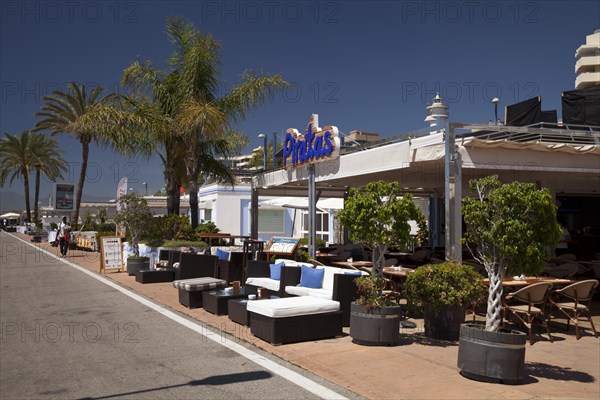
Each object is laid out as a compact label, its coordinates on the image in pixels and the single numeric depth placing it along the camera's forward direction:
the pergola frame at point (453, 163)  9.83
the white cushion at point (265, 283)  10.09
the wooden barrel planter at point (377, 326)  7.54
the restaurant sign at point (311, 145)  13.28
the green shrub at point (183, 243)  17.22
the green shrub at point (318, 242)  22.11
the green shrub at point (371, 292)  7.66
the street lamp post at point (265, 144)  21.16
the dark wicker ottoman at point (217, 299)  9.85
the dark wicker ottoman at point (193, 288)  10.50
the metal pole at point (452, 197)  9.75
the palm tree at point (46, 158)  51.25
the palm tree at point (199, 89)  19.73
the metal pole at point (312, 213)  14.06
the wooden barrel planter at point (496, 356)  5.87
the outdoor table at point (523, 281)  8.70
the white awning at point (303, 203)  21.77
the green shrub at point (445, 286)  7.57
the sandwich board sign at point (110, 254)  17.36
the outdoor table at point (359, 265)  12.30
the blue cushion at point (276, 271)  10.54
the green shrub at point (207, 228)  20.99
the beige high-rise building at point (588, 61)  75.94
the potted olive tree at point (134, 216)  17.75
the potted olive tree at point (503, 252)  5.89
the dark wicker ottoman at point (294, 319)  7.66
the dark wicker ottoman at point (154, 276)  14.53
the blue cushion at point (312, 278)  9.52
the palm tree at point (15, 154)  50.97
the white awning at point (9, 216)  101.56
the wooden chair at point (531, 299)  7.99
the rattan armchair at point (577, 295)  8.54
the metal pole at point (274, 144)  19.75
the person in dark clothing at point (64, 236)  25.19
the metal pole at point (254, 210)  19.11
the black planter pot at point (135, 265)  16.44
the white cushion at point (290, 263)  10.26
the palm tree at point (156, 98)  20.20
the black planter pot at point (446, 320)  8.01
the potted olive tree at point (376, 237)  7.57
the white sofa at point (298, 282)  8.62
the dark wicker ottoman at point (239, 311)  8.81
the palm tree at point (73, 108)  36.16
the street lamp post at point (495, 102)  23.10
